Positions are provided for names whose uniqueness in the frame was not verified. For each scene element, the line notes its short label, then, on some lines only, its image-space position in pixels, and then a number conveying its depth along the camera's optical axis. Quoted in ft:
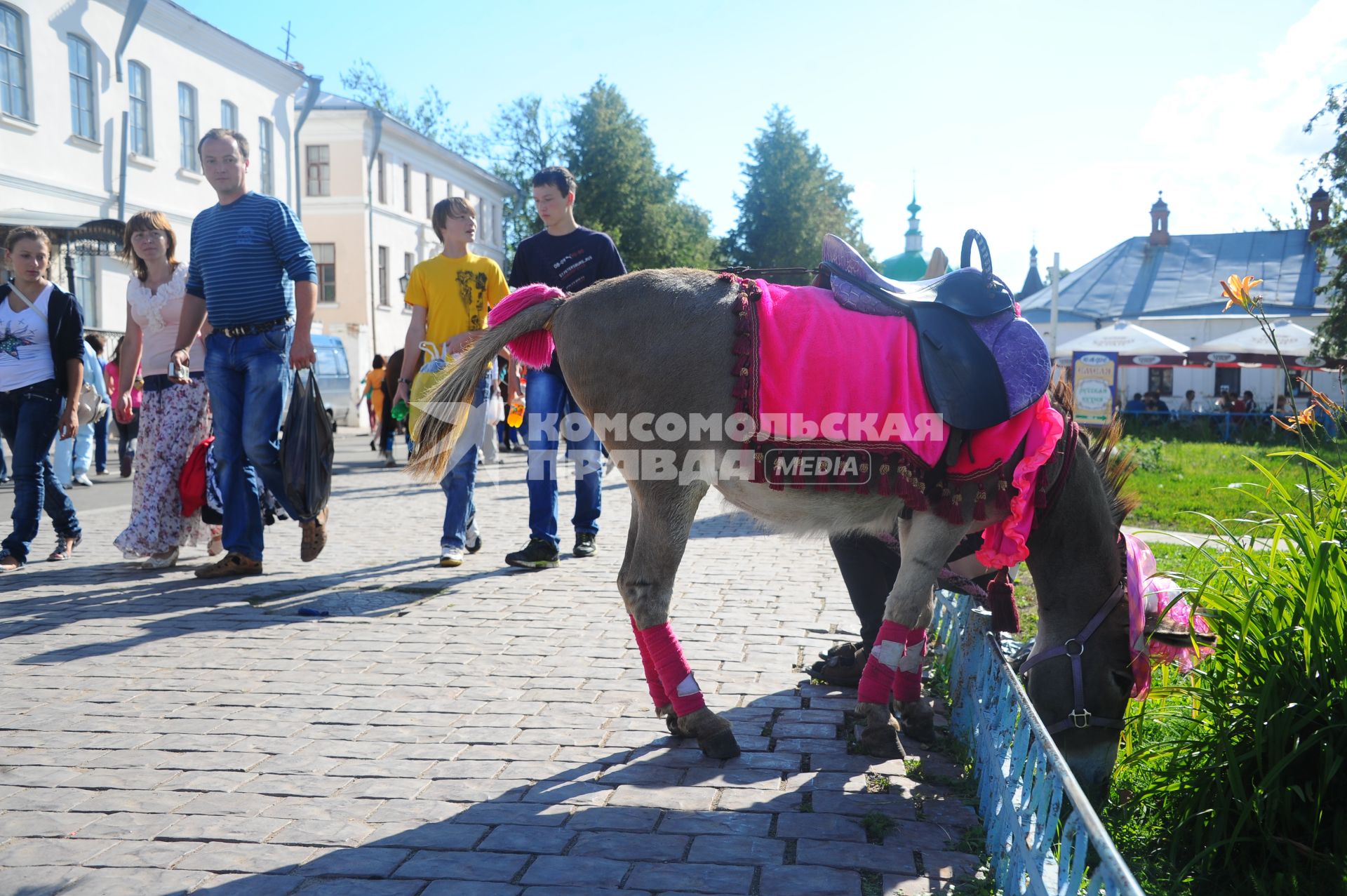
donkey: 10.70
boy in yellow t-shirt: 22.17
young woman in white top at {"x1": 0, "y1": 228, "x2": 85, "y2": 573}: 21.81
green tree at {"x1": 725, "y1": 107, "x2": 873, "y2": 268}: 173.06
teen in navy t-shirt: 21.67
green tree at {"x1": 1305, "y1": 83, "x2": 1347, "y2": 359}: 88.79
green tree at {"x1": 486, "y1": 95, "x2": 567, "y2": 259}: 201.87
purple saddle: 10.75
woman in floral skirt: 21.38
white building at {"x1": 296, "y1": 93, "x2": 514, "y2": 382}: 130.00
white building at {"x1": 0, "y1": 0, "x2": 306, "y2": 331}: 69.15
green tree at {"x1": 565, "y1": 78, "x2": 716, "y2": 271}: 160.56
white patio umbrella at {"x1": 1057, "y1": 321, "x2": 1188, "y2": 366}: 90.63
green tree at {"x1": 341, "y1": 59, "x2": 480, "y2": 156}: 203.10
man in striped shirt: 19.69
